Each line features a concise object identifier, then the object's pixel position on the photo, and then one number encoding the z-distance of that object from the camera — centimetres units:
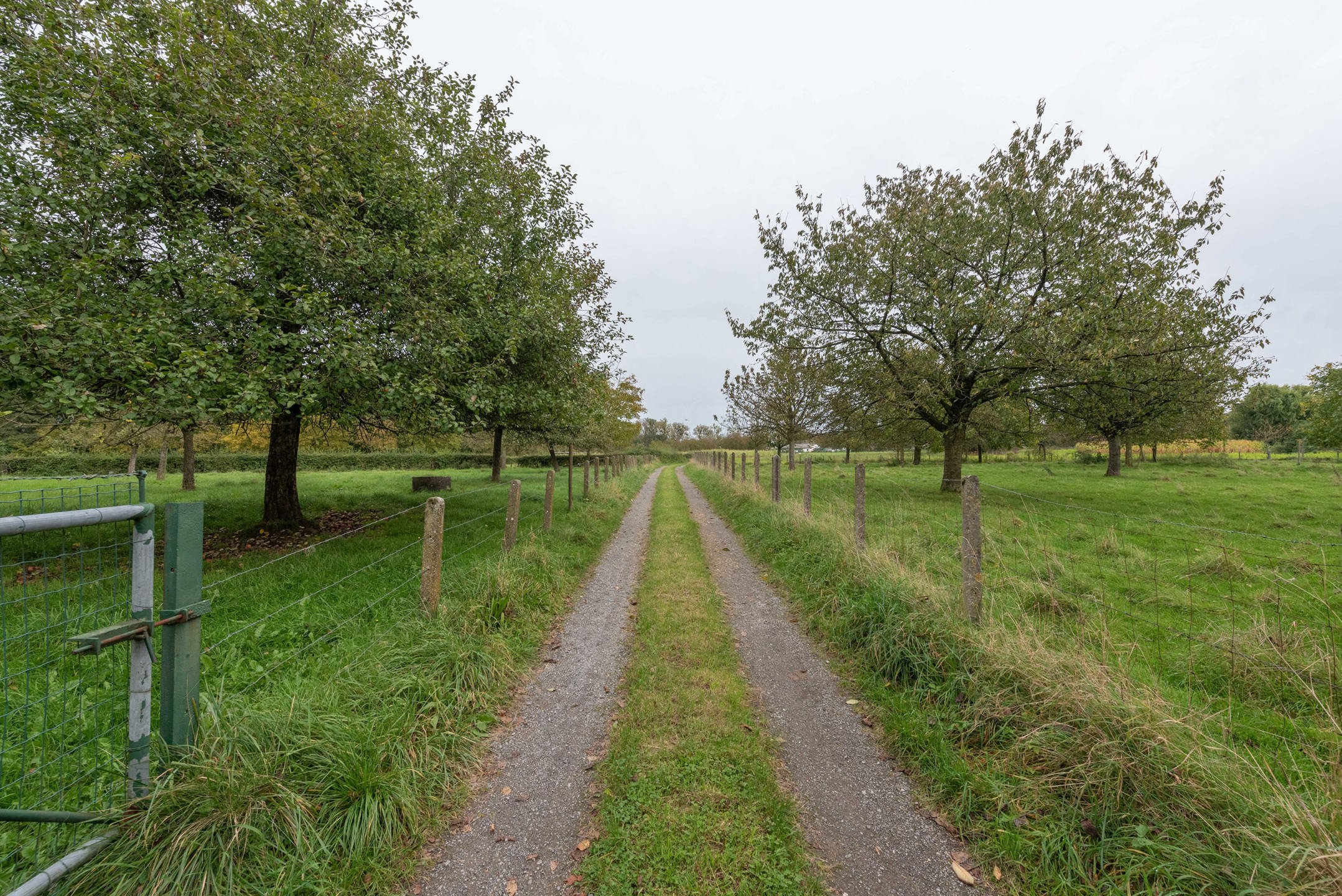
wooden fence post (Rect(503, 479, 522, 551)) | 734
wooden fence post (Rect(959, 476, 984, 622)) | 482
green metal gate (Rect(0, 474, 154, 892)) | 216
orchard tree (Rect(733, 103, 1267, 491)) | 1290
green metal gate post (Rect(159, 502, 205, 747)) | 249
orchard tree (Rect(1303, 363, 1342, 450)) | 2567
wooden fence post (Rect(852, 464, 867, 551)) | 710
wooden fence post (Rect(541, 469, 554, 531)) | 990
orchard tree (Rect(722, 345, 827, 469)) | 2623
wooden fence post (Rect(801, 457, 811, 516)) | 1007
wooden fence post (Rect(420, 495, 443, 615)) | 472
